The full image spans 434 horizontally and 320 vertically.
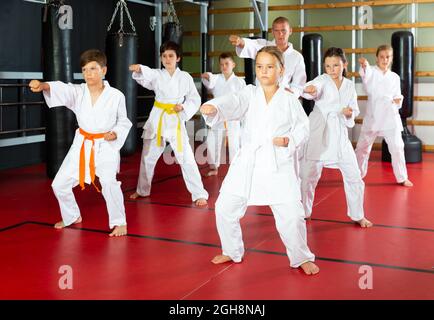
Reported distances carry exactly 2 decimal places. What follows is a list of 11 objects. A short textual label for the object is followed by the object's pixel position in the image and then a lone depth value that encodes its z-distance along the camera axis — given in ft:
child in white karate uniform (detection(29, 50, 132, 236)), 12.71
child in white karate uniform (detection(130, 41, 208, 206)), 16.46
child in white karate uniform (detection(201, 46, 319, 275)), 9.96
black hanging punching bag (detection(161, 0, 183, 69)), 25.50
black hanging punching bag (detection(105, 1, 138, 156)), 18.71
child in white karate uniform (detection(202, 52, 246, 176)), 22.48
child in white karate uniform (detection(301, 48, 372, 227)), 13.57
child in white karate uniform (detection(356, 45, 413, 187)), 19.51
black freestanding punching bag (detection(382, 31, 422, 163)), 24.99
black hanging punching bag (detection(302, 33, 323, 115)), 27.07
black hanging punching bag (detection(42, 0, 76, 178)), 18.83
